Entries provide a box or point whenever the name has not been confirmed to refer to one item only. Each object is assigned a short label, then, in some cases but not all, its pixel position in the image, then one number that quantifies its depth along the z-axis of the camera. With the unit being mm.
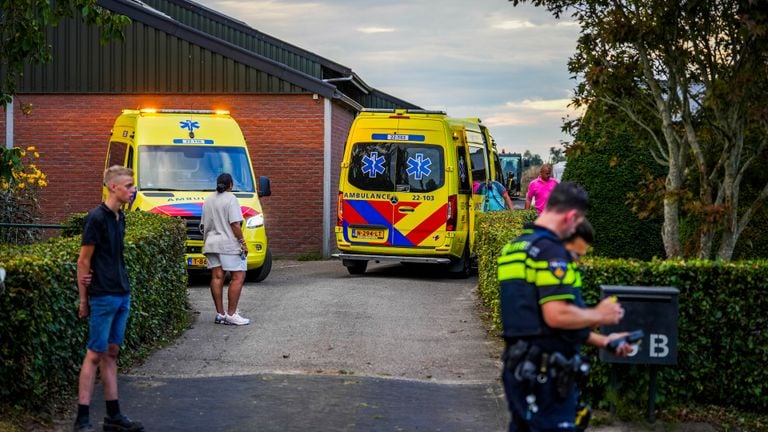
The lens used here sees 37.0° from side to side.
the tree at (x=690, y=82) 11062
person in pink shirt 18172
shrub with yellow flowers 19094
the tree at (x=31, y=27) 12336
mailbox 8062
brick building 24000
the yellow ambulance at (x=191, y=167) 17000
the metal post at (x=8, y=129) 24062
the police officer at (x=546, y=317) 5324
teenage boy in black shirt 7672
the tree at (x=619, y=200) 19641
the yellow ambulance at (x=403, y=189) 18406
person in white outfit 12867
